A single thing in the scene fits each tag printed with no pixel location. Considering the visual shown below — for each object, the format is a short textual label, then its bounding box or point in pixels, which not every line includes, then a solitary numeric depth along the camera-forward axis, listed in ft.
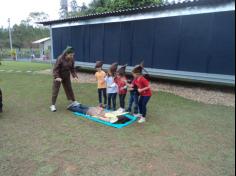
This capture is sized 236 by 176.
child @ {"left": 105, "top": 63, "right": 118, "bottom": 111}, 15.73
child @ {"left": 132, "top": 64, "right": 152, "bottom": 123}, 13.56
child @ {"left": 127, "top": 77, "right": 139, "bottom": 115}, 14.58
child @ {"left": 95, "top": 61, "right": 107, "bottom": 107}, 16.47
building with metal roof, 22.03
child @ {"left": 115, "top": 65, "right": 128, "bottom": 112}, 15.38
